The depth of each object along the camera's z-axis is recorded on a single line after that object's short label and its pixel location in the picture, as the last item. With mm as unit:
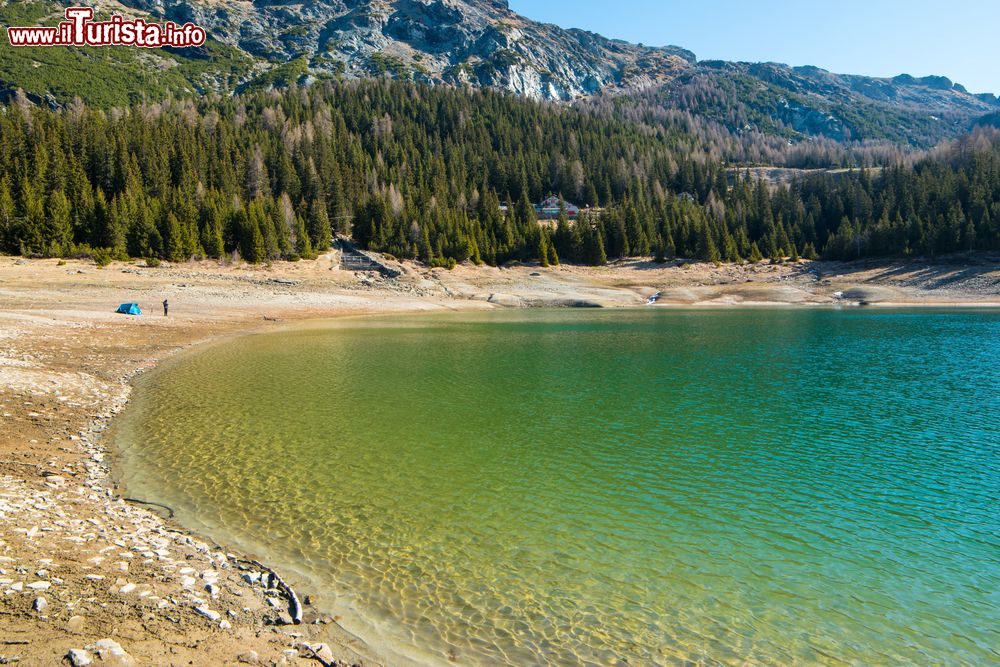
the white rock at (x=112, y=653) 5620
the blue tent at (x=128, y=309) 44219
